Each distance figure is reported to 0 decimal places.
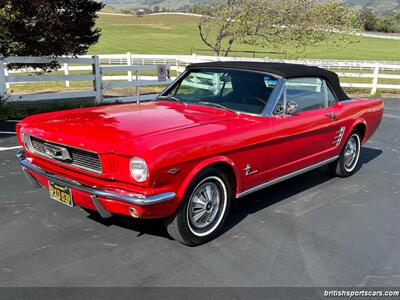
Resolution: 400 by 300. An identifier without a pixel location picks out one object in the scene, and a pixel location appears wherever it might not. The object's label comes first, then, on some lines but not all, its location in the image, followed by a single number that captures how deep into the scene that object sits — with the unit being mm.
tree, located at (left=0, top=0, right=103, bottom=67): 10344
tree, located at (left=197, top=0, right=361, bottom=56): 18469
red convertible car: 3619
